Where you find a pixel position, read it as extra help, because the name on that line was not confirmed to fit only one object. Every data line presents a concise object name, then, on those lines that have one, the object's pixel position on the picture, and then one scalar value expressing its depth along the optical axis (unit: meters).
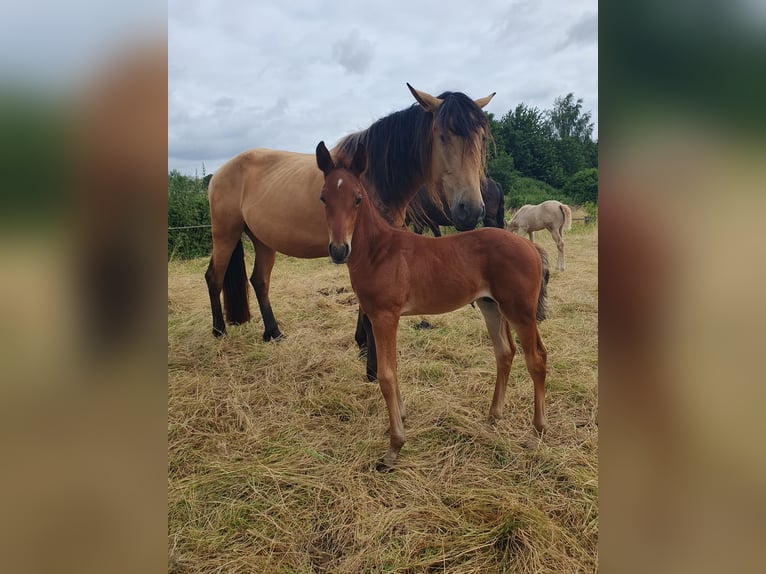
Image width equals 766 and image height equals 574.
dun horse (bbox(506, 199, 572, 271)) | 7.64
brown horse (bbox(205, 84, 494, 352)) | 2.54
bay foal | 2.19
